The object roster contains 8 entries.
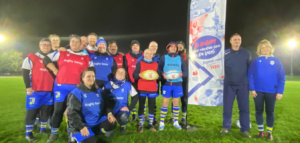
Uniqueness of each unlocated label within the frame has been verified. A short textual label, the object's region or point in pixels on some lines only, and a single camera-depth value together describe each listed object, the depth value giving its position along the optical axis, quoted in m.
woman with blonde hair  3.15
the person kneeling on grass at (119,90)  3.16
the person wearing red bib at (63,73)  2.98
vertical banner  3.20
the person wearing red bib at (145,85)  3.52
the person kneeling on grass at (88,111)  2.39
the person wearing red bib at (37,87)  3.11
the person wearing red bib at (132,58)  4.14
